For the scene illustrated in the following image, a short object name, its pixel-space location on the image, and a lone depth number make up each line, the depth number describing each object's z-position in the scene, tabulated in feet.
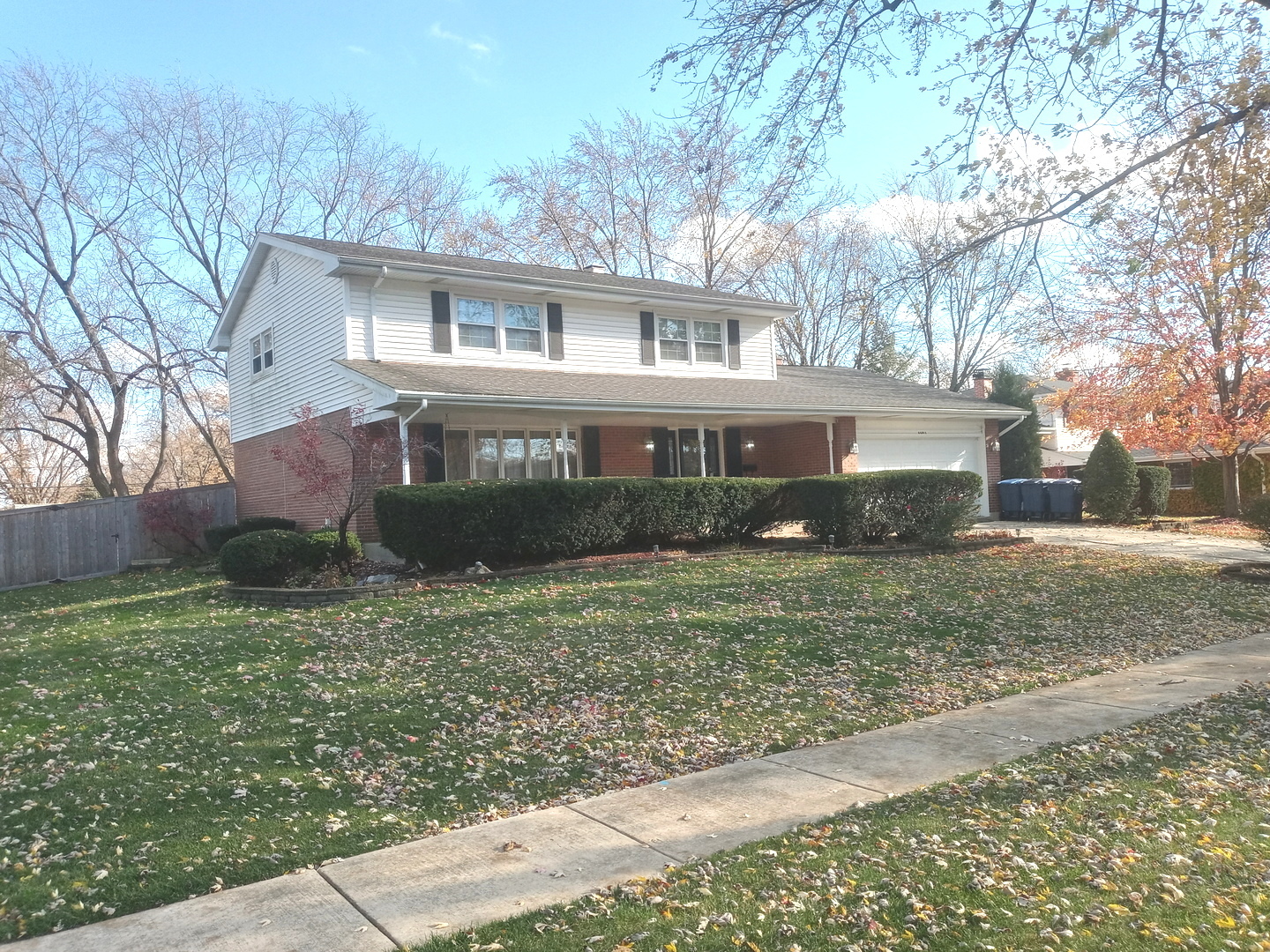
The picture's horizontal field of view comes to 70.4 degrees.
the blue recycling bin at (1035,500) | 79.41
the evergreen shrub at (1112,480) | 74.33
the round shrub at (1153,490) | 77.41
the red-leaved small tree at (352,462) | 44.80
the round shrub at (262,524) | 58.65
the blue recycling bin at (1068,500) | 77.66
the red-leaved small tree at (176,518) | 63.98
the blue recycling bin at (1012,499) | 81.20
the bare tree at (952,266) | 29.99
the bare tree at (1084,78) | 25.44
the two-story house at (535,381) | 54.19
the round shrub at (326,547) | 44.73
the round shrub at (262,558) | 41.11
